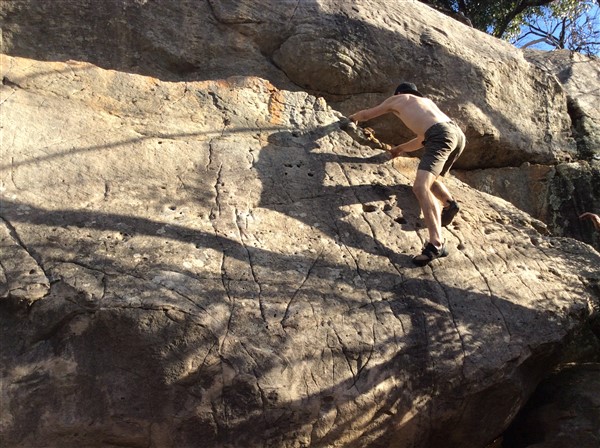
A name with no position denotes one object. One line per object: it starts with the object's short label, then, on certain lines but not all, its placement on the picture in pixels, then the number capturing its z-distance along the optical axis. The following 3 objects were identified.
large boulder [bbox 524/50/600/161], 7.73
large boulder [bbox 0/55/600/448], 3.77
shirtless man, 4.88
